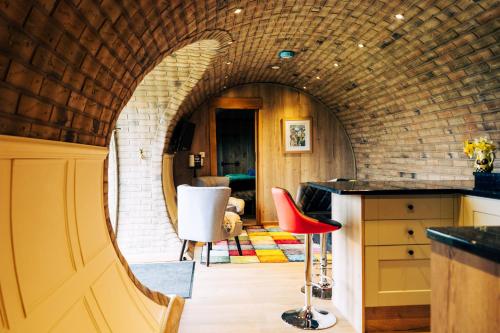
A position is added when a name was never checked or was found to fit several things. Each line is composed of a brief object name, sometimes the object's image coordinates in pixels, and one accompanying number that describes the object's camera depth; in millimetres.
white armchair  4789
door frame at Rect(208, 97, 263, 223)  7793
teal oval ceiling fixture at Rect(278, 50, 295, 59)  5645
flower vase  2952
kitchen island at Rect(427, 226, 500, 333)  1100
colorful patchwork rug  5207
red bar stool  3045
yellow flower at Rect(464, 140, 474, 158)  3102
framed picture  8070
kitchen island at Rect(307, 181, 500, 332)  2922
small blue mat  4051
